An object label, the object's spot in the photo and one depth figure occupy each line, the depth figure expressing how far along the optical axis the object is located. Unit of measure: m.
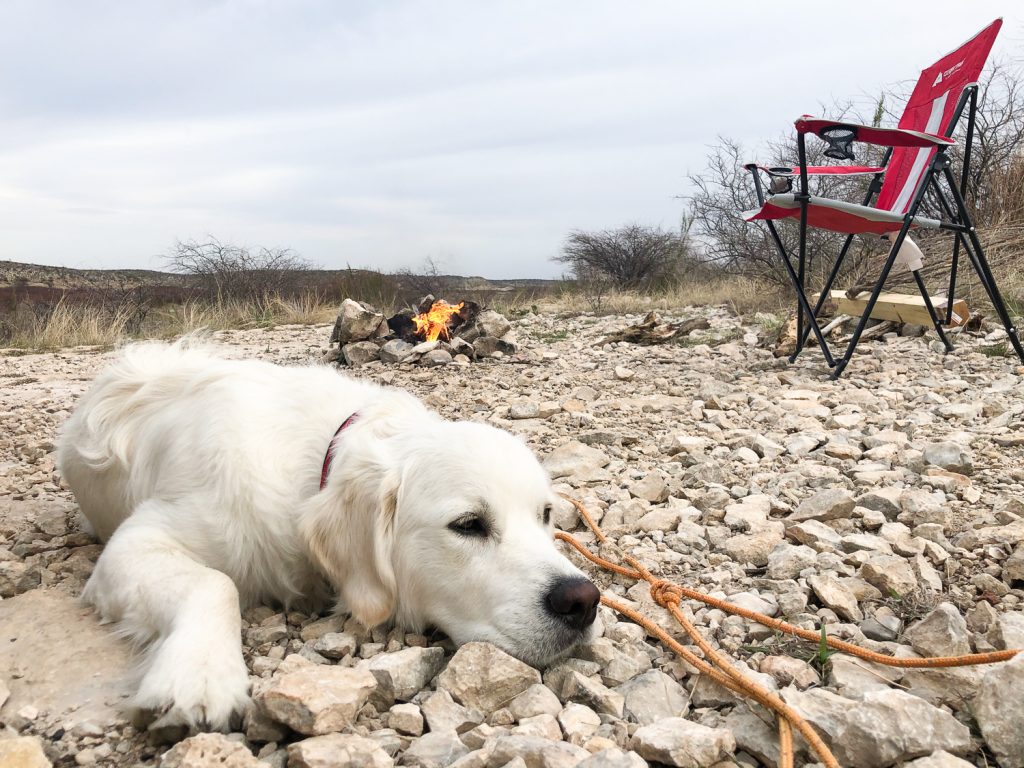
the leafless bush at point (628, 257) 16.33
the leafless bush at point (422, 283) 15.22
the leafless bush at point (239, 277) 13.13
